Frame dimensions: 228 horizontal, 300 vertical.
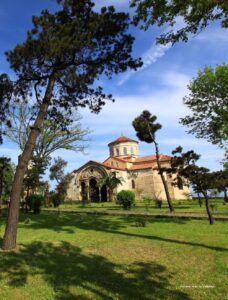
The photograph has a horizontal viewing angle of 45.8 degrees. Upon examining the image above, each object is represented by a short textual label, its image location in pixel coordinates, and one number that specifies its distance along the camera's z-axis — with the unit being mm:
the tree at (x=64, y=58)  10438
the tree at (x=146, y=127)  26500
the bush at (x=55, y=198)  33419
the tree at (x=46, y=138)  33028
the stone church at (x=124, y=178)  49312
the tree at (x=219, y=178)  15320
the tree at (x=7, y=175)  24016
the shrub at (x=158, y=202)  29031
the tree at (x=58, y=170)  42625
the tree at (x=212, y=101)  25438
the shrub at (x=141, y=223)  15070
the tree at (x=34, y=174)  27516
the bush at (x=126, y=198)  27141
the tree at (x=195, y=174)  15453
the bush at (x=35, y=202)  23875
